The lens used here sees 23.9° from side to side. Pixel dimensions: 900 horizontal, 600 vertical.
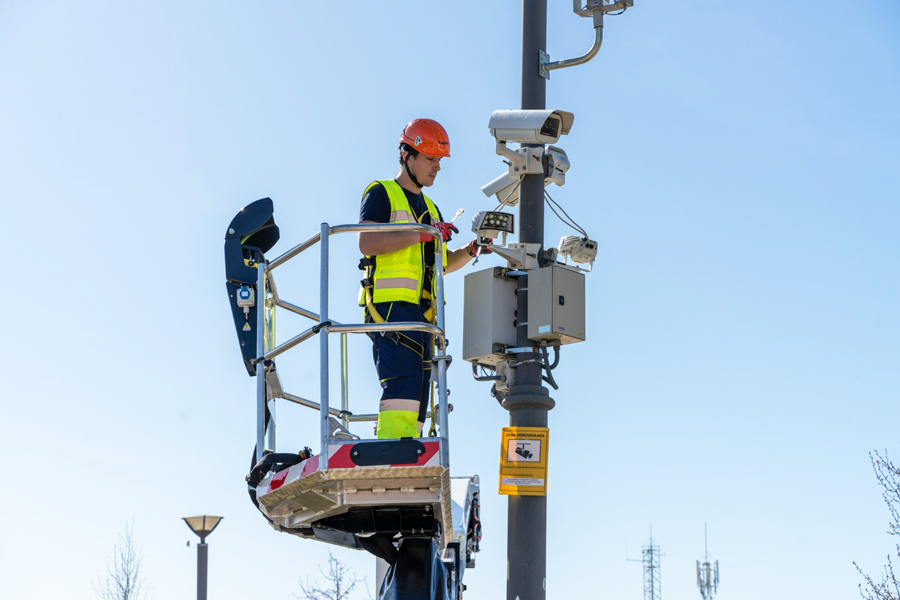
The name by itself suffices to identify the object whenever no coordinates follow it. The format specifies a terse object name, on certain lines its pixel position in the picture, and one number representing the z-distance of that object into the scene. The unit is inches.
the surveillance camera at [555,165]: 585.9
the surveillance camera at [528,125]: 564.6
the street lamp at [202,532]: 1102.8
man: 482.1
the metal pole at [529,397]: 536.7
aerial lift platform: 441.5
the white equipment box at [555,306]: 556.0
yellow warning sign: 546.3
